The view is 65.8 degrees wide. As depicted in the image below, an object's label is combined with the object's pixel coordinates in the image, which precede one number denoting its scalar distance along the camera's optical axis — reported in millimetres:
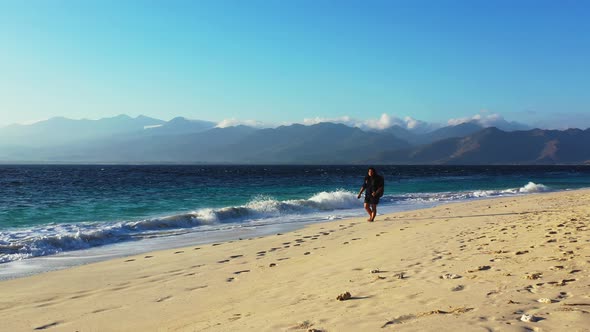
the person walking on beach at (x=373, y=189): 16562
